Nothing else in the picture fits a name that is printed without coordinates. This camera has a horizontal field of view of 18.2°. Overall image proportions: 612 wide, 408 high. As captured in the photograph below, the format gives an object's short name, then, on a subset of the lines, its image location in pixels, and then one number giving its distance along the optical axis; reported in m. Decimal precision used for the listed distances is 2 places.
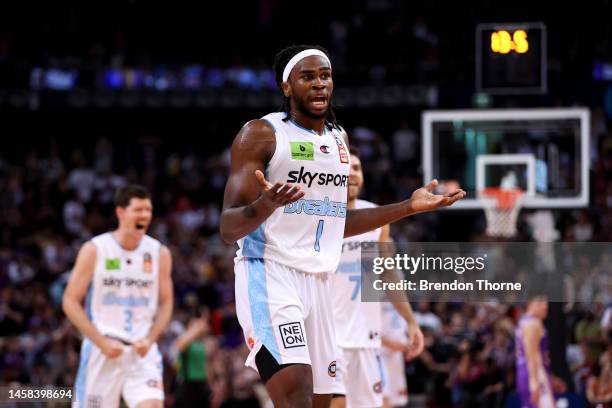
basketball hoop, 24.35
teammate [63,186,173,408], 15.60
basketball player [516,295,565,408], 20.25
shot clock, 22.67
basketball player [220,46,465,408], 10.12
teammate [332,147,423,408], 15.95
